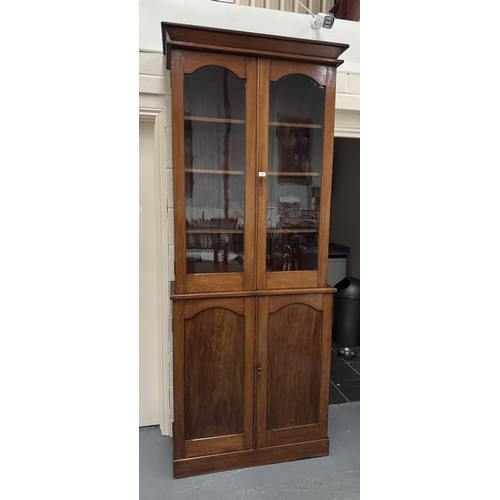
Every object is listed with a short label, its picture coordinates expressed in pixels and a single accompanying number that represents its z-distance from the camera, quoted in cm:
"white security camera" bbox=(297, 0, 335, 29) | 183
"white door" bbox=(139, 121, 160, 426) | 185
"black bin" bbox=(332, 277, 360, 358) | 306
